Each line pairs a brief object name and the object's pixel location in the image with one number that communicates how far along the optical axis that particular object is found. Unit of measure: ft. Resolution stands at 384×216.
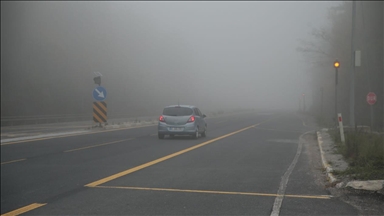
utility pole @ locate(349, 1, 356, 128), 64.13
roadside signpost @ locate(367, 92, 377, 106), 77.51
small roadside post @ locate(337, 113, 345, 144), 47.80
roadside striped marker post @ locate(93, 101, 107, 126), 90.43
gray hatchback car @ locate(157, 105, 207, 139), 66.54
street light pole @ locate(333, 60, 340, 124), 65.67
